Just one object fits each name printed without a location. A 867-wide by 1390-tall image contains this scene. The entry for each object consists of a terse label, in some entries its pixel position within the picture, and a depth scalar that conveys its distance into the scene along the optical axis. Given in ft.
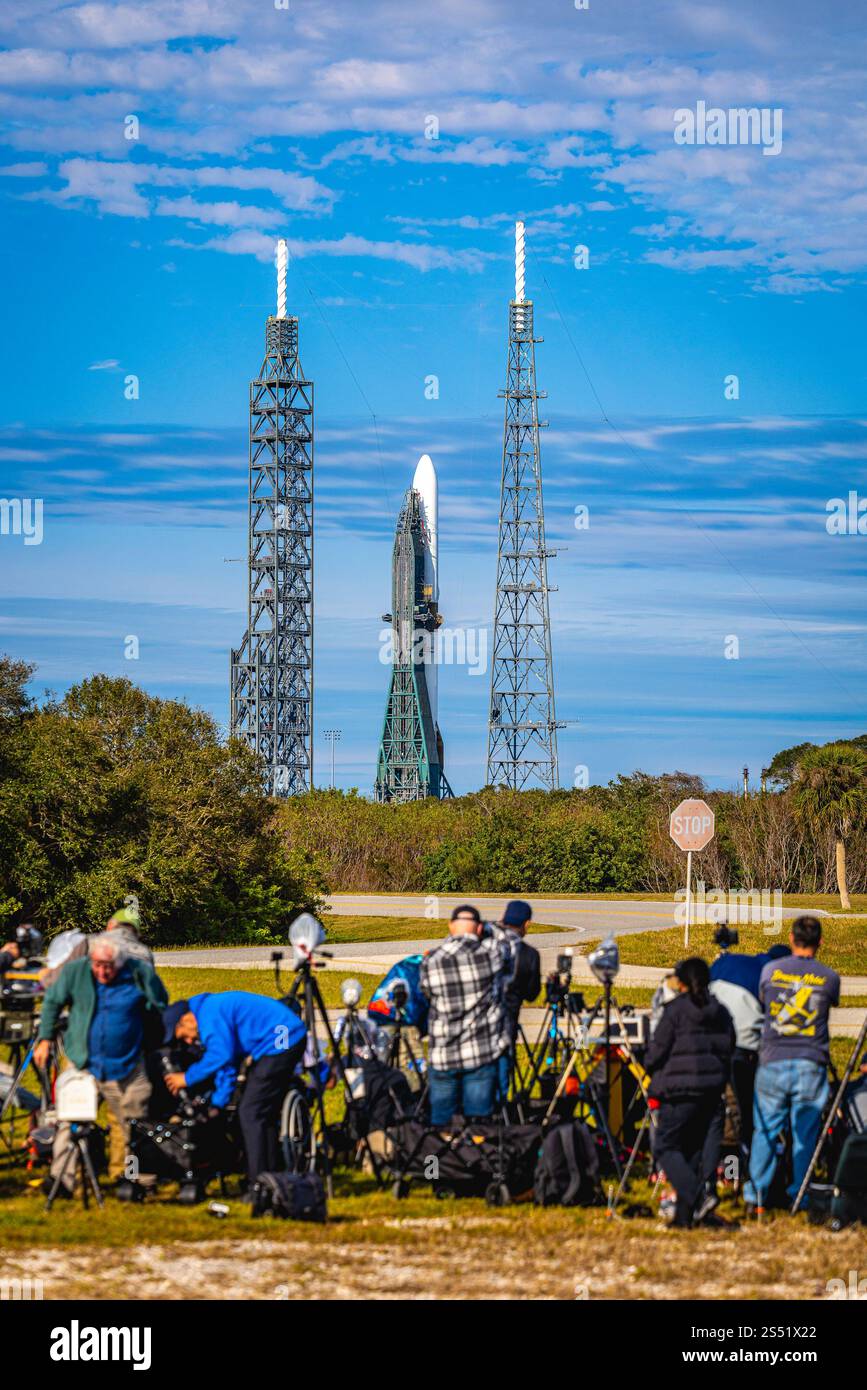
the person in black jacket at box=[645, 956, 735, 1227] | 32.81
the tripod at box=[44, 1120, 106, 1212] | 33.24
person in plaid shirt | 35.37
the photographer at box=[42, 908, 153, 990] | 35.37
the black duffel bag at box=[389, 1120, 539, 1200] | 35.47
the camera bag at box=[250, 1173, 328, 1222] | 32.71
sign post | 100.99
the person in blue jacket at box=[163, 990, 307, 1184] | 33.35
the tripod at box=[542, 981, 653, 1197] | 35.60
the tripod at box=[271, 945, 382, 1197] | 34.91
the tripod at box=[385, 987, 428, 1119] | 38.27
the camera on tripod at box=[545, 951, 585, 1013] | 37.29
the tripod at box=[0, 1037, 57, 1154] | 36.99
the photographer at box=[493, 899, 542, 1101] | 38.34
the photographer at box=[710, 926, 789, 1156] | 36.35
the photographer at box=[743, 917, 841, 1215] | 33.47
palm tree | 162.40
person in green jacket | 33.60
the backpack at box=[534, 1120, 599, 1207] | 34.81
